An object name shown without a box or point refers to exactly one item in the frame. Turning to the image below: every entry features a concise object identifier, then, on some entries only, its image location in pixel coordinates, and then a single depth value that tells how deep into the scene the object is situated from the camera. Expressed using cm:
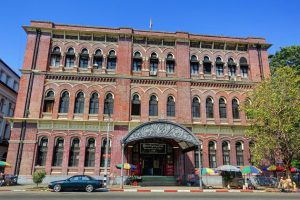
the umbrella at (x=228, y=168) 2127
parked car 1698
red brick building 2381
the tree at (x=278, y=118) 2125
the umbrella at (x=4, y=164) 2153
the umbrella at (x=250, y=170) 2059
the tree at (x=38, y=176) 1868
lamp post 2546
